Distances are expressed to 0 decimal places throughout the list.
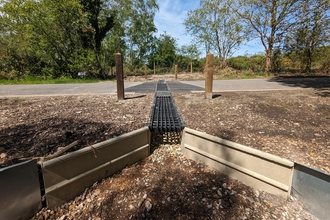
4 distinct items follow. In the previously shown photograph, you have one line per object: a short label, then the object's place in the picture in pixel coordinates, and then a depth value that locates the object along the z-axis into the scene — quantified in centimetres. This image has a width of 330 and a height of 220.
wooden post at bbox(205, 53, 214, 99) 384
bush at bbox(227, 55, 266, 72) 1289
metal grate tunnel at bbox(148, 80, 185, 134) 221
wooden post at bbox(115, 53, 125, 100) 386
